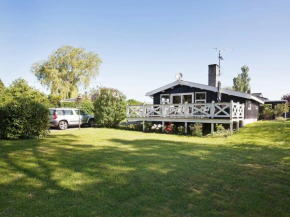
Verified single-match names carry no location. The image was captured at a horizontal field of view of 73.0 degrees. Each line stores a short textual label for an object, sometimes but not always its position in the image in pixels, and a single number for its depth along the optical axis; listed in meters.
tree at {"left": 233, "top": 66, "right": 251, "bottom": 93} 46.16
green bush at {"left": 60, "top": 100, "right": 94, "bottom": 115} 22.61
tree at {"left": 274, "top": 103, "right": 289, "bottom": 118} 23.25
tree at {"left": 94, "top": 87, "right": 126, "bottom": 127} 17.18
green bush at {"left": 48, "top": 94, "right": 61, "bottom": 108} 24.56
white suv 15.16
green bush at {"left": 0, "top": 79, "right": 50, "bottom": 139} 9.49
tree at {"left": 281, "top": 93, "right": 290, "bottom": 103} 34.24
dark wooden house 13.73
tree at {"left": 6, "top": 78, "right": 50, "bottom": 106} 14.92
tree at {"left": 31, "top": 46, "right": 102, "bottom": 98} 39.94
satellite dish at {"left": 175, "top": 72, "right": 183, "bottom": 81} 17.11
